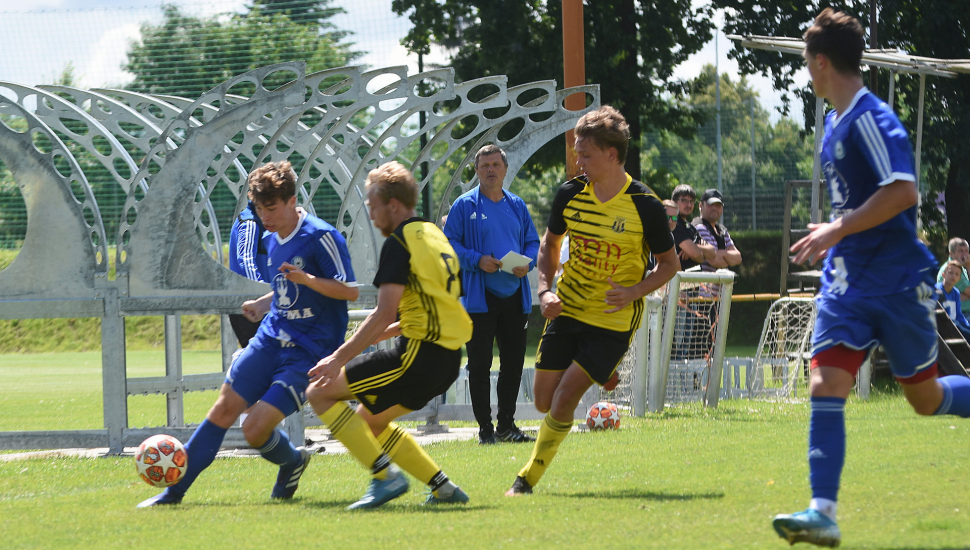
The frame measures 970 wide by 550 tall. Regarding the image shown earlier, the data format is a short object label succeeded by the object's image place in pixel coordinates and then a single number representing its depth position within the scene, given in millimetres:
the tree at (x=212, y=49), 72625
